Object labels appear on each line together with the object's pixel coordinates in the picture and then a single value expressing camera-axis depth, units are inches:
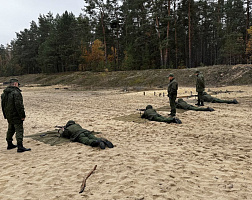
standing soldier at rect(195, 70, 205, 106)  470.9
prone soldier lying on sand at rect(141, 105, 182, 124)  343.3
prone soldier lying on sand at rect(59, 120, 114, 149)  232.8
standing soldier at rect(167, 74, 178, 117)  374.9
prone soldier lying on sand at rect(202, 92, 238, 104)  513.3
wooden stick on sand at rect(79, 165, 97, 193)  142.3
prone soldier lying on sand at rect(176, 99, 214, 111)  432.6
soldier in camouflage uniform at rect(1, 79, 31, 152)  218.2
